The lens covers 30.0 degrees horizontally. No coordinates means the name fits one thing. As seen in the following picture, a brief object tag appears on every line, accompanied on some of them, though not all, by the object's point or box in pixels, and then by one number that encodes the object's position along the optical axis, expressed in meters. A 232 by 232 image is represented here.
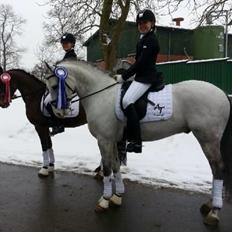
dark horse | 8.23
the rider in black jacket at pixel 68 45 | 7.83
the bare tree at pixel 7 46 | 73.62
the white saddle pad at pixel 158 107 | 5.70
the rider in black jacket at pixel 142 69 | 5.75
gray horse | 5.58
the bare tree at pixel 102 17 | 17.36
